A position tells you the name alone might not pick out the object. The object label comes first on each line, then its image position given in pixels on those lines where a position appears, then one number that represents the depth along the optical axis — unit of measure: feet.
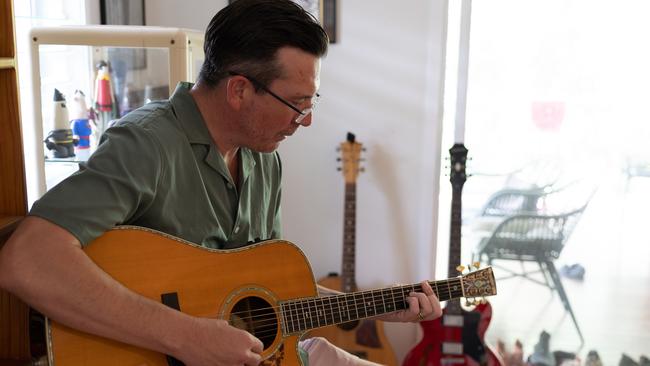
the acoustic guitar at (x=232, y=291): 4.10
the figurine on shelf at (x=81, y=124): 6.91
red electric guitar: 8.71
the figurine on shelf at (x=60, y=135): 6.66
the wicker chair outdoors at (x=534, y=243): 9.41
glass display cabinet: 6.50
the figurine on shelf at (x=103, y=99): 6.96
